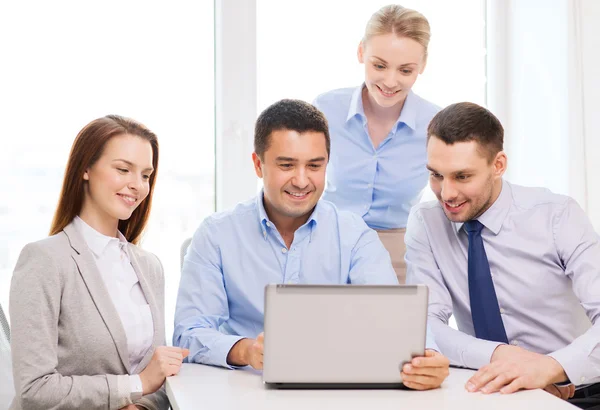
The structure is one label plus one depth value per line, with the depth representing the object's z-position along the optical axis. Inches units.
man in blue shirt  130.0
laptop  115.0
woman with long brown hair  121.8
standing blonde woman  147.9
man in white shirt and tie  131.9
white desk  114.3
